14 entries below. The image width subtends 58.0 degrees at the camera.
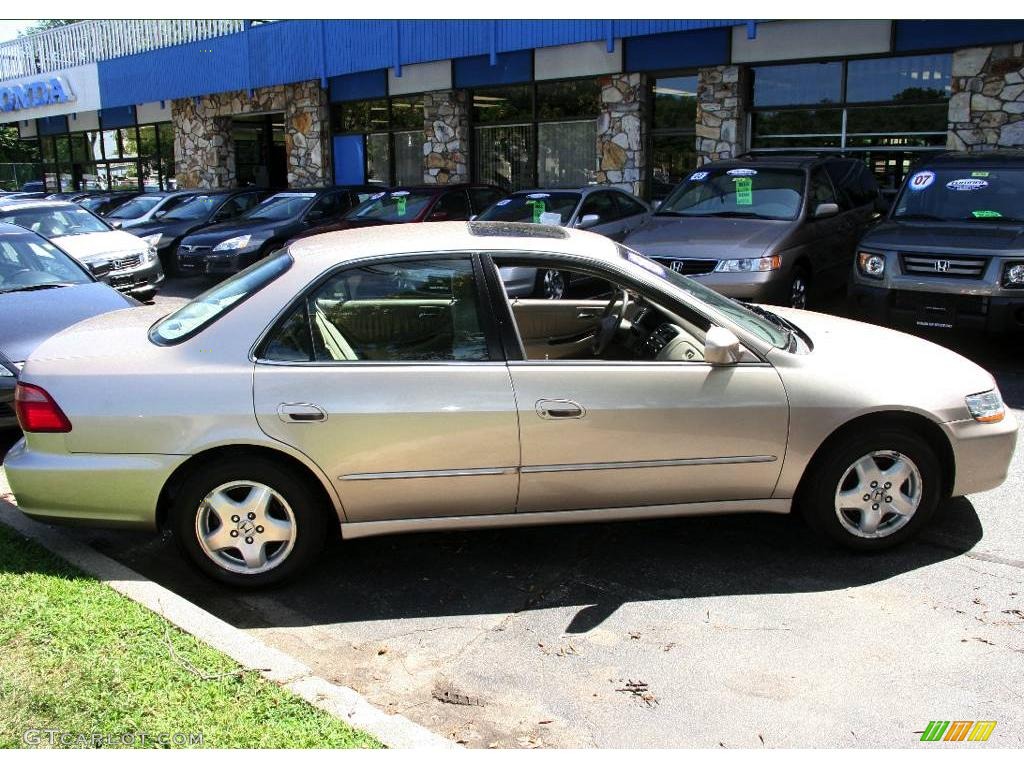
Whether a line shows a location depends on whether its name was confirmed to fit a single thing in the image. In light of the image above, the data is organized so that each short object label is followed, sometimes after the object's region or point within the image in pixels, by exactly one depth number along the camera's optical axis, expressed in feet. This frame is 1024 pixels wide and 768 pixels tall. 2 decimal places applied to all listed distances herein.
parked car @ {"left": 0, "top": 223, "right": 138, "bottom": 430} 20.89
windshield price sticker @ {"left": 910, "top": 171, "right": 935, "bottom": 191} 30.30
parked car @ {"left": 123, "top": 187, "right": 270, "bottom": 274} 53.62
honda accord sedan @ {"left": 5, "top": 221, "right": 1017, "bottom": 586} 13.25
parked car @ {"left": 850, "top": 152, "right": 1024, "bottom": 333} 25.59
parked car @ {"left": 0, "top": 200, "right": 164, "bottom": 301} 39.40
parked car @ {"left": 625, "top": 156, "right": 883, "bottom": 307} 29.40
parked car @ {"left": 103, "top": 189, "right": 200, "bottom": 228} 62.13
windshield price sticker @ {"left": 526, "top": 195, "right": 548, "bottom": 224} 40.21
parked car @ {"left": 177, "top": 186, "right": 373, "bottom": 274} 46.09
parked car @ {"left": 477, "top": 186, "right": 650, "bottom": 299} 39.60
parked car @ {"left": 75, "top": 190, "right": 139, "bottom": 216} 74.49
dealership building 43.01
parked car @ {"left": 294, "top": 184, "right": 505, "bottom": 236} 46.55
